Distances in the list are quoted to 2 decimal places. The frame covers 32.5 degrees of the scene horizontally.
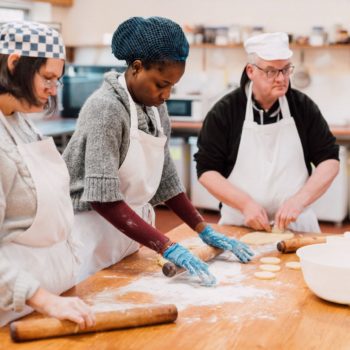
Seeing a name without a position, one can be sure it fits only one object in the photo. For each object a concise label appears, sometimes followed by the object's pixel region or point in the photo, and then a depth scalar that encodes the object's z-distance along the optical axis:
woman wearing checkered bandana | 1.28
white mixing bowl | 1.46
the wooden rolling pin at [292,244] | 1.95
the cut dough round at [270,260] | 1.87
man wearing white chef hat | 2.42
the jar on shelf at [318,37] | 5.36
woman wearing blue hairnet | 1.65
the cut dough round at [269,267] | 1.79
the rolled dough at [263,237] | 2.10
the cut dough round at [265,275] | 1.71
